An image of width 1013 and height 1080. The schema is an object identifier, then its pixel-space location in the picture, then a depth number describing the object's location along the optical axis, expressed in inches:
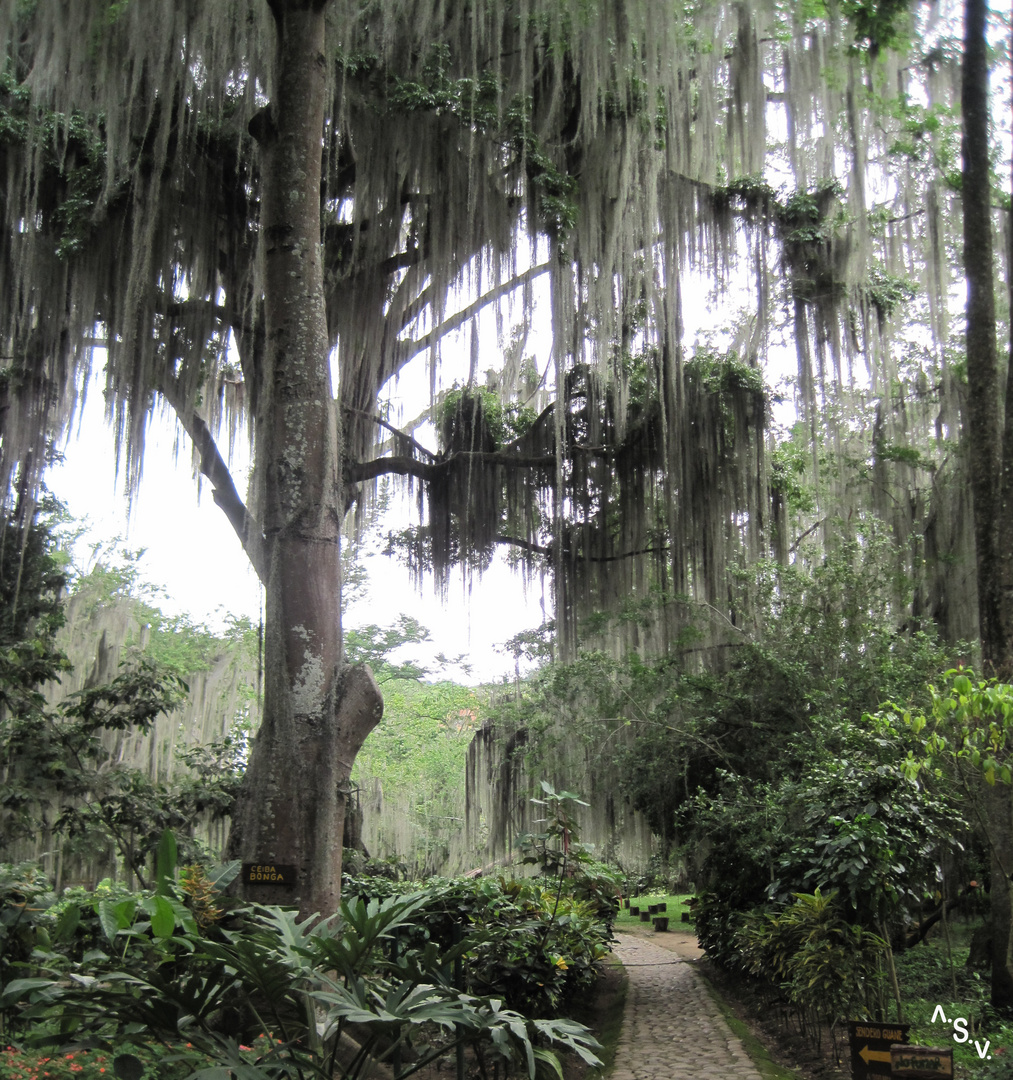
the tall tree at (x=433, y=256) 209.8
